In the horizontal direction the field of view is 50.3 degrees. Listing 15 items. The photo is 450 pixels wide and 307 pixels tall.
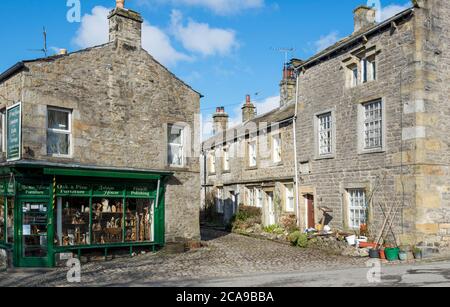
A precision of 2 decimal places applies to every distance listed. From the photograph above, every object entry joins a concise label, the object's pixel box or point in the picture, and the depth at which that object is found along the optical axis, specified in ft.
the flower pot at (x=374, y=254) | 51.31
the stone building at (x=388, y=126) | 52.49
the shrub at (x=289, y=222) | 72.81
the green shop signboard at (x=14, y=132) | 47.14
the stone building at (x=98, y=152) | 47.03
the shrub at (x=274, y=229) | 73.21
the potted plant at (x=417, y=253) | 50.60
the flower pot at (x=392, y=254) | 50.49
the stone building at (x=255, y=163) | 77.35
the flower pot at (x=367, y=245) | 53.72
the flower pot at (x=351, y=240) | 56.08
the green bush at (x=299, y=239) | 61.93
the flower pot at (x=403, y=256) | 50.24
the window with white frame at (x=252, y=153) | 89.15
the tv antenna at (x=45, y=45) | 54.90
